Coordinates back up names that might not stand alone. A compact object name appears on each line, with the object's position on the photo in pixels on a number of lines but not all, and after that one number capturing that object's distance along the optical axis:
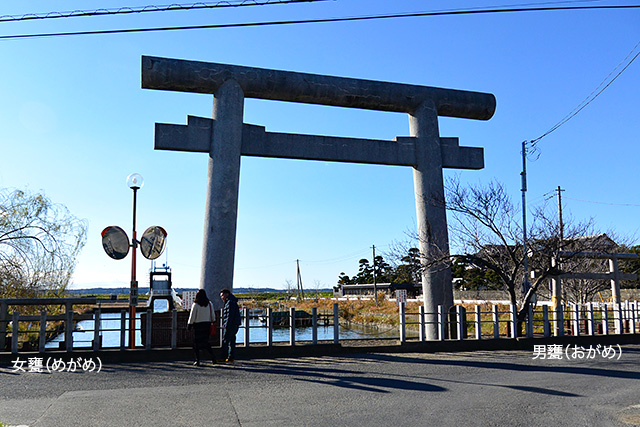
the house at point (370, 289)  61.91
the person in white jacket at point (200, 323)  10.88
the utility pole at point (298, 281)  86.15
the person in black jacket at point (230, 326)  11.09
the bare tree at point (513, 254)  14.56
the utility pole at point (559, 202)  34.64
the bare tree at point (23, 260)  16.64
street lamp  12.16
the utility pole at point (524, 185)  21.86
